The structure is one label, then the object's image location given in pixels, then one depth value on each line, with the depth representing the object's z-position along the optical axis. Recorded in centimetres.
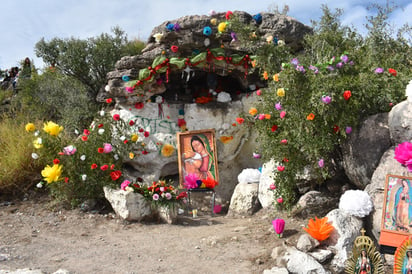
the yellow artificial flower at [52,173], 626
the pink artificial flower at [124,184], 604
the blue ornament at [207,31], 737
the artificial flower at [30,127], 642
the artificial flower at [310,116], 496
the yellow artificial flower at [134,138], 717
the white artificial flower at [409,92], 447
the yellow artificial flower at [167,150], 770
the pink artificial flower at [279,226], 465
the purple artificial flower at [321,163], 515
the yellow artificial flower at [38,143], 649
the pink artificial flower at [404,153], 416
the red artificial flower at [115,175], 645
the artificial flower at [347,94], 480
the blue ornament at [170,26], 742
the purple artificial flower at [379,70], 501
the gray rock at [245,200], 650
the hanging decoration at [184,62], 739
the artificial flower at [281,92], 511
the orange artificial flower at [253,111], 610
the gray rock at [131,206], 597
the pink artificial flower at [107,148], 666
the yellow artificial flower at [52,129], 651
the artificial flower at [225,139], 785
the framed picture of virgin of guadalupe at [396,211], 390
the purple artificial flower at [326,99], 475
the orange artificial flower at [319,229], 422
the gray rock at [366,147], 488
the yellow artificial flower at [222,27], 705
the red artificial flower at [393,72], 512
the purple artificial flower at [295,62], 518
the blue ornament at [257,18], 753
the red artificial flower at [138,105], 770
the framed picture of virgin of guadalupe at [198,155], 745
